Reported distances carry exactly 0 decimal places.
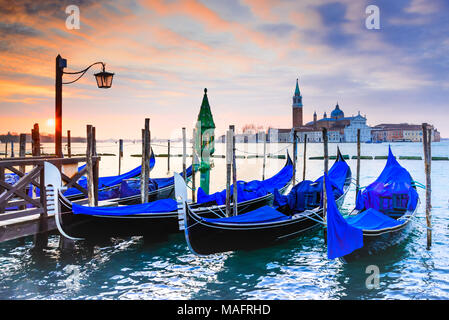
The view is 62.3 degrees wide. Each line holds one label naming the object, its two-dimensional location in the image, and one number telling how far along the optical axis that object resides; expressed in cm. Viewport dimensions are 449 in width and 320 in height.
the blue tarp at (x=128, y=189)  854
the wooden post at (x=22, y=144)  845
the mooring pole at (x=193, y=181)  1045
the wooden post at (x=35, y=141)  834
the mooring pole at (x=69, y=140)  1359
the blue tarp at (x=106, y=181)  828
